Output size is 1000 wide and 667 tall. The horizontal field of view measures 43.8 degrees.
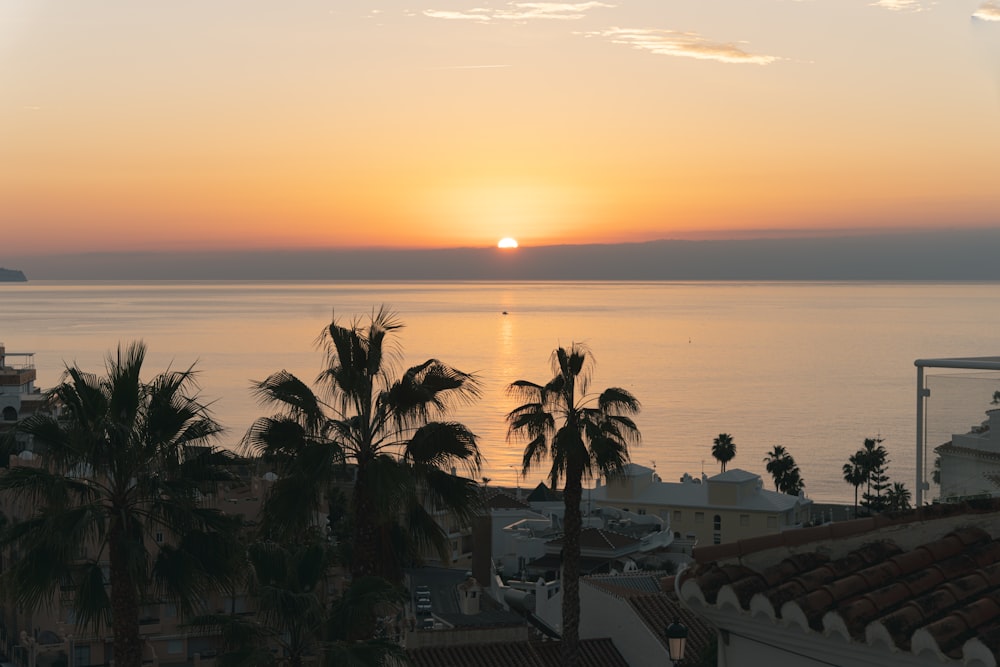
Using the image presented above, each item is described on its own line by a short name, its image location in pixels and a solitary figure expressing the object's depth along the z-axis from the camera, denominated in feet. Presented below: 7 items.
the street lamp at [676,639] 46.78
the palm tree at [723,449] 319.47
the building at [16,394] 303.07
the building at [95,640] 116.47
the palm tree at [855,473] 275.59
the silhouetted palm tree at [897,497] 219.20
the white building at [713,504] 261.24
